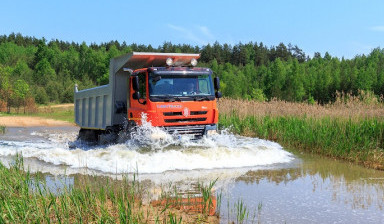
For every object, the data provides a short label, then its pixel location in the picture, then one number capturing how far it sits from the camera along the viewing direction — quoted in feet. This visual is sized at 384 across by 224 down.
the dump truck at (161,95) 35.58
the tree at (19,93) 156.17
